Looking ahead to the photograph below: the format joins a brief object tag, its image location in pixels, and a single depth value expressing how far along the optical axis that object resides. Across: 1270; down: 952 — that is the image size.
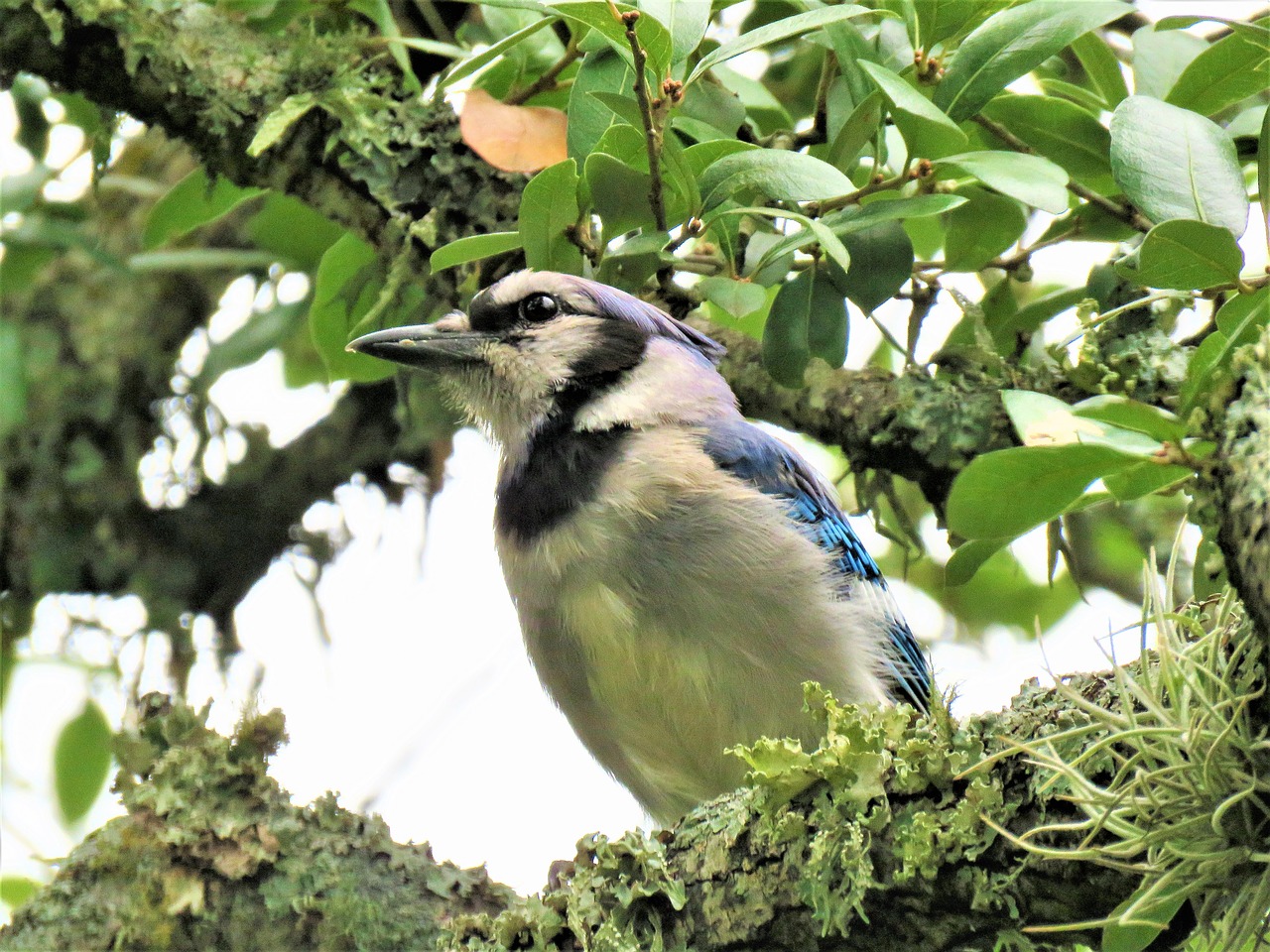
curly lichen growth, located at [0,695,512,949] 4.97
